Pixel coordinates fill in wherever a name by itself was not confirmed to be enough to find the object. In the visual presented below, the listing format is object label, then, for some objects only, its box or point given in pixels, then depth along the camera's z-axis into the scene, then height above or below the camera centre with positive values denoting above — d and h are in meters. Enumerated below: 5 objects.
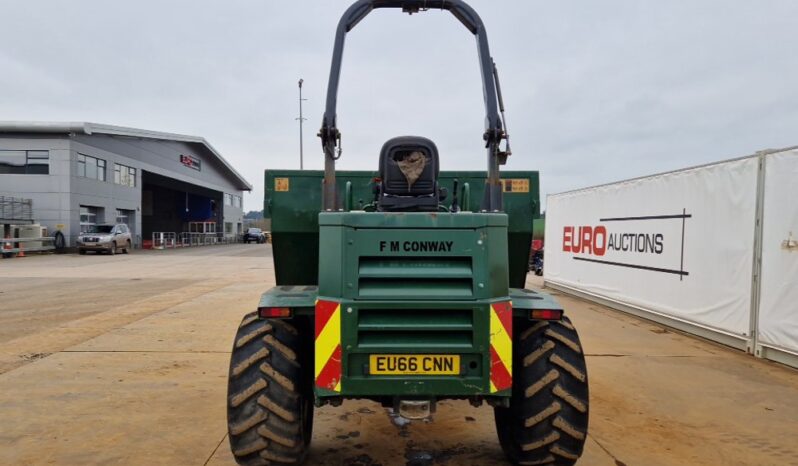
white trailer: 6.75 -0.35
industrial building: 29.03 +3.05
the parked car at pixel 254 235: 58.12 -1.86
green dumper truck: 3.03 -0.73
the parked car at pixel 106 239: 28.09 -1.28
